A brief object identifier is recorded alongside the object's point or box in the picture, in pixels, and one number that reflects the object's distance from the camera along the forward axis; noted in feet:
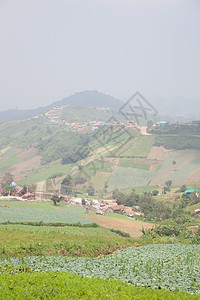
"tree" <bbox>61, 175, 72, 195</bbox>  270.26
